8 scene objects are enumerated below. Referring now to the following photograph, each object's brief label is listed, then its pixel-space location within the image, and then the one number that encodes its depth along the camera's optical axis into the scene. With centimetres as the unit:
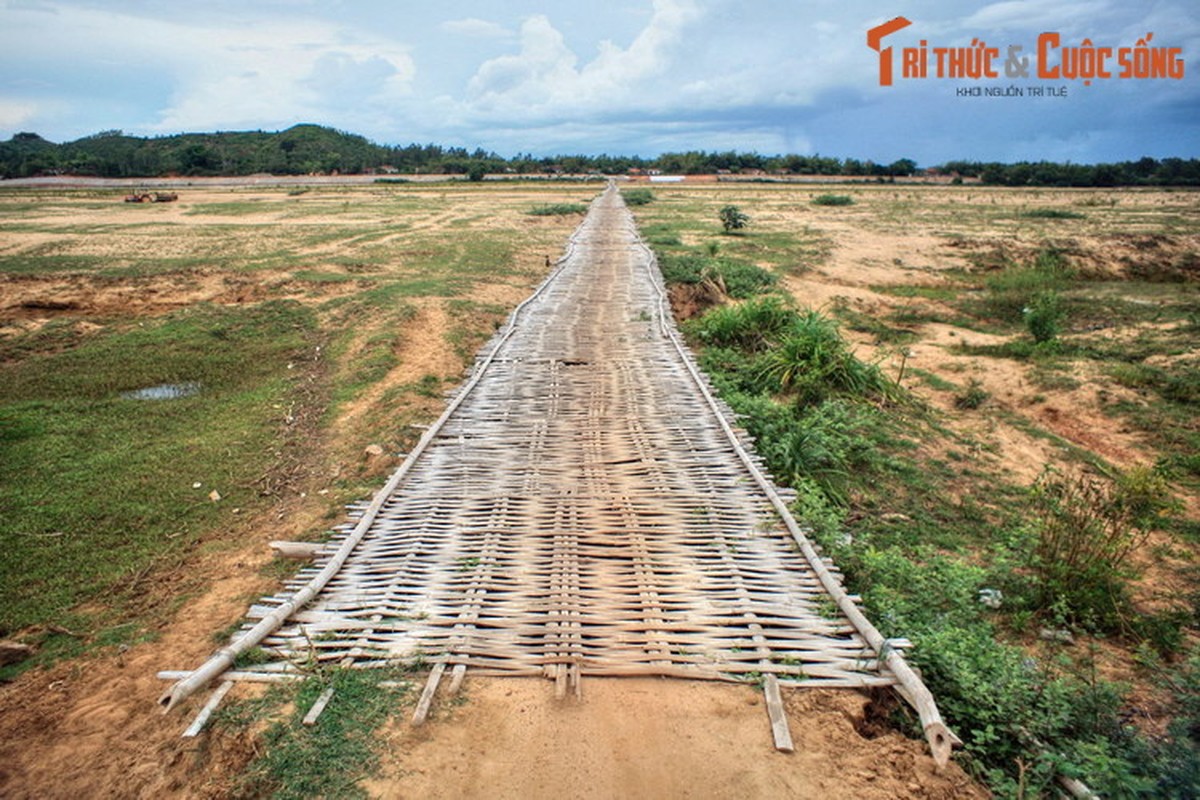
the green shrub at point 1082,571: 453
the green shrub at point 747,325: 1031
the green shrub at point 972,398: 934
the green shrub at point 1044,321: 1209
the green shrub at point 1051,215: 2981
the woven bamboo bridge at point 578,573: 338
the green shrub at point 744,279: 1380
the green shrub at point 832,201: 3778
